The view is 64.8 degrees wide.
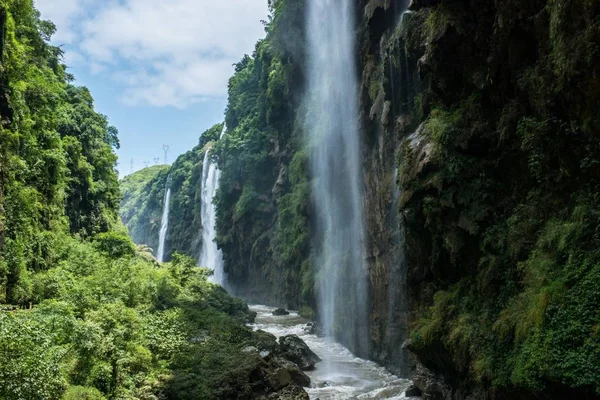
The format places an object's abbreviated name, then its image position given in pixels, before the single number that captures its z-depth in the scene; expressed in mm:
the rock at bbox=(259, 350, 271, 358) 18512
